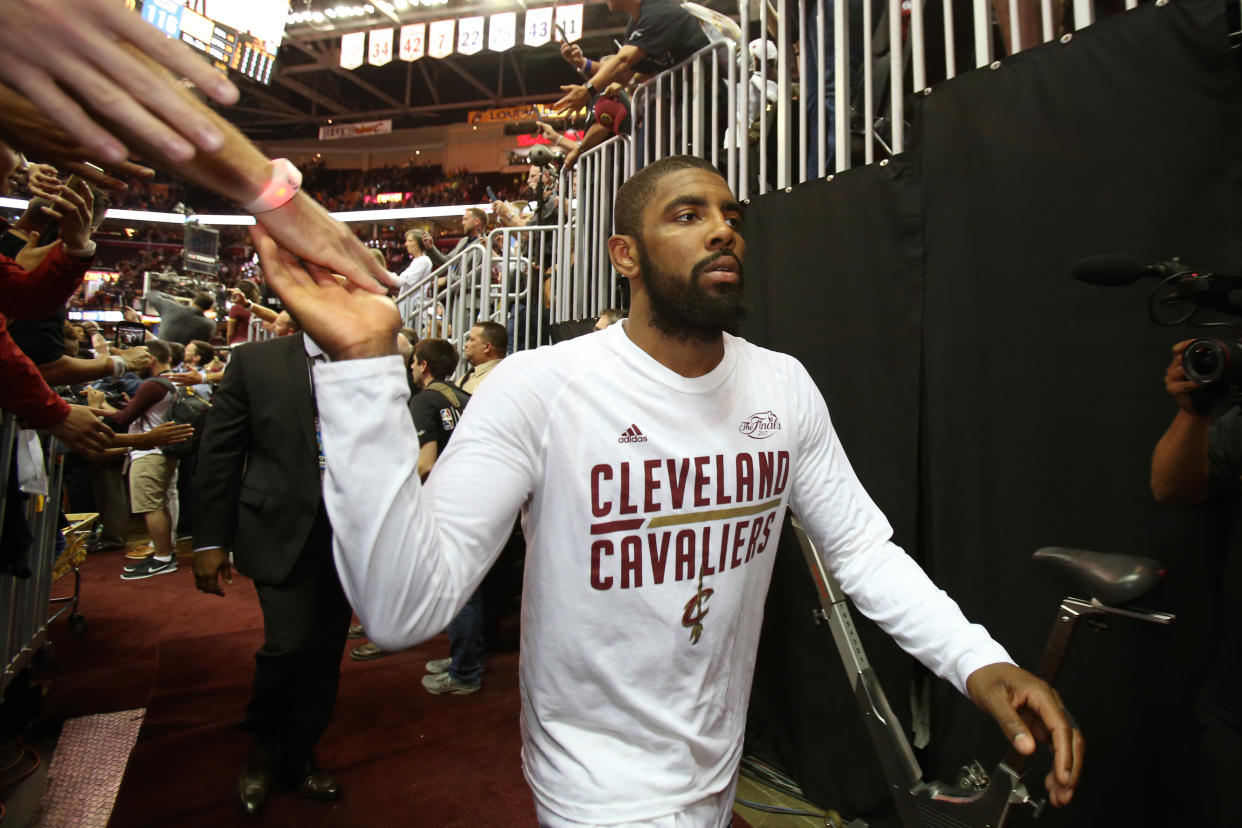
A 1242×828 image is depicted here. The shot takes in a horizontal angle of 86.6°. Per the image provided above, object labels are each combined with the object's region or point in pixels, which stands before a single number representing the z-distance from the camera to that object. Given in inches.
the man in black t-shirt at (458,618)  163.6
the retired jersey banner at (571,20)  650.8
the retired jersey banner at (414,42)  729.6
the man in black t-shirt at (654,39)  173.8
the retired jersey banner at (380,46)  751.7
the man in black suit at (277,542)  112.7
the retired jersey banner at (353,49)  765.9
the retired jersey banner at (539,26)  669.9
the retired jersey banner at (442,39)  714.8
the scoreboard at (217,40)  635.5
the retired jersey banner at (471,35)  700.7
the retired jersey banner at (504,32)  688.4
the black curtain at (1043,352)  71.4
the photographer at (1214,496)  59.6
